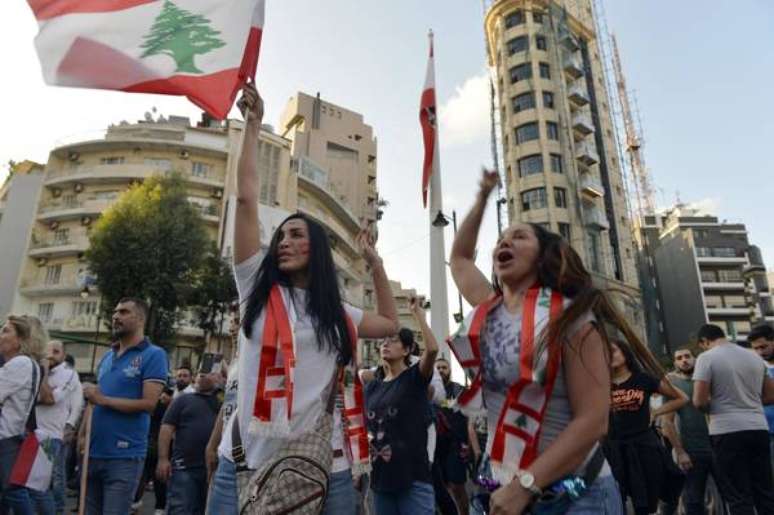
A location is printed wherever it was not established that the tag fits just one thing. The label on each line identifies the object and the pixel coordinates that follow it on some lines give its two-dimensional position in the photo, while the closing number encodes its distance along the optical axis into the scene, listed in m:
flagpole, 11.48
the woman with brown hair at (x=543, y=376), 1.77
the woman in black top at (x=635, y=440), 4.58
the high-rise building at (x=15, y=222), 42.75
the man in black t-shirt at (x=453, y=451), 7.04
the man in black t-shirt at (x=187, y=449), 5.59
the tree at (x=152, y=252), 26.53
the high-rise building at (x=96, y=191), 40.03
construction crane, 66.31
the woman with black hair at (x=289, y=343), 2.19
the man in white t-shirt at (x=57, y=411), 4.61
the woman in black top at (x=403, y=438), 4.13
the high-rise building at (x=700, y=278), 61.53
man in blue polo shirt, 3.77
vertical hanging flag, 10.97
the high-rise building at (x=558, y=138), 40.78
